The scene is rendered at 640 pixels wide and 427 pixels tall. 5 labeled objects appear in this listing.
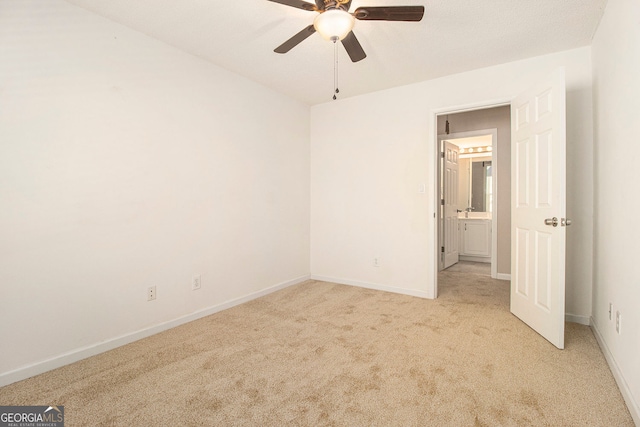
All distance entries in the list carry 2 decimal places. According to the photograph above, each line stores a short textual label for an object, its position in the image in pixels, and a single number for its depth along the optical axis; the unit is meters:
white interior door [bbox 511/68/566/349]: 2.30
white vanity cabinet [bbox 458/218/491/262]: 5.81
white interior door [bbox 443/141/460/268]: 5.19
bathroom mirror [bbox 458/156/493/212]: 6.32
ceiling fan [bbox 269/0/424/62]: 1.79
